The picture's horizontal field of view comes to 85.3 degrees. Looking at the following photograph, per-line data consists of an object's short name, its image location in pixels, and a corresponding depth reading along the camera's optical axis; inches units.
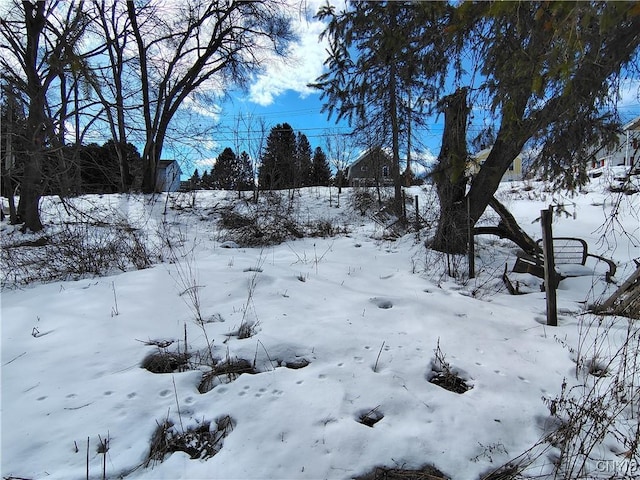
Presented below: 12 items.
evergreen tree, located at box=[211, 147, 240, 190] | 599.9
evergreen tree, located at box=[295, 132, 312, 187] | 625.3
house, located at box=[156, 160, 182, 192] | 772.4
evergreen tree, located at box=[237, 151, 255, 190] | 526.5
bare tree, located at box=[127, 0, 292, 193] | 596.4
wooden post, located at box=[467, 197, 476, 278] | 208.8
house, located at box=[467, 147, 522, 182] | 1142.2
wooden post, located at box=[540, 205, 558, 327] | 132.6
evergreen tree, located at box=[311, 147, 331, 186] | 1187.7
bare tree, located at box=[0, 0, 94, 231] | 214.2
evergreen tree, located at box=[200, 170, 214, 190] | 716.7
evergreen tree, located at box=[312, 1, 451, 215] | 137.2
